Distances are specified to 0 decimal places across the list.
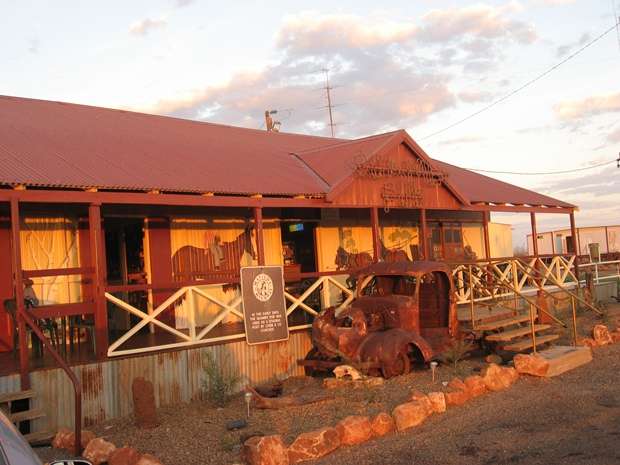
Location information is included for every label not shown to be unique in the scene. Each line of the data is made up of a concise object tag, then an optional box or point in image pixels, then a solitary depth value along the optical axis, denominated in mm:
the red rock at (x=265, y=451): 6816
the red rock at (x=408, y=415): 8227
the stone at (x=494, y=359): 12081
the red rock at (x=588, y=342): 13370
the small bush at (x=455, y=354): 11453
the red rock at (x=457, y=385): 9599
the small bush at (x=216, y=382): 10430
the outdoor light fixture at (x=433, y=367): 10394
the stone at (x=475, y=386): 9712
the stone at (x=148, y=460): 6621
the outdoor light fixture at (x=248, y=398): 8865
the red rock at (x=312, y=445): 7211
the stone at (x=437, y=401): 8875
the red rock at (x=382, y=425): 8000
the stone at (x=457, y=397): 9281
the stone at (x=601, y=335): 13664
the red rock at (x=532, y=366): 10898
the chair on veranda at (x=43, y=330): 10805
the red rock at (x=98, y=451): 7008
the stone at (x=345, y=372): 10582
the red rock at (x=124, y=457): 6725
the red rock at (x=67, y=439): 7887
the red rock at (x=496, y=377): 10070
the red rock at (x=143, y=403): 8805
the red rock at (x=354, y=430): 7664
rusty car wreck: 10909
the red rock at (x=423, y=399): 8648
